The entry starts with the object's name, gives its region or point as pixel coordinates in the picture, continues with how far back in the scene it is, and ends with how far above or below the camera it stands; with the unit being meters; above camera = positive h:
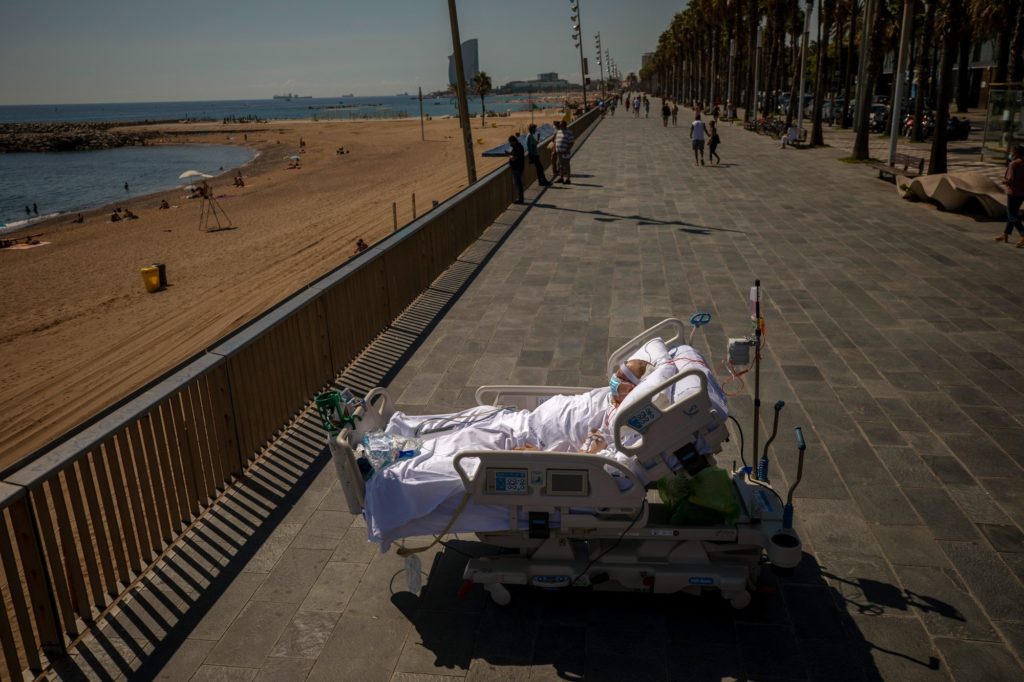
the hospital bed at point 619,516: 4.03 -2.22
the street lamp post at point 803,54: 33.66 +2.18
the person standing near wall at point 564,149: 21.58 -0.95
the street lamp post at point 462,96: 17.72 +0.63
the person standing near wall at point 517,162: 18.31 -1.09
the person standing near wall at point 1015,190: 13.16 -1.67
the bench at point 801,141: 32.55 -1.61
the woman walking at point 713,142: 25.99 -1.15
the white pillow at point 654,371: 3.99 -1.50
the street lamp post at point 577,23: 40.50 +4.92
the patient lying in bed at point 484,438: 4.18 -1.92
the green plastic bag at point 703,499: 4.19 -2.15
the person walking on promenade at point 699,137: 25.81 -0.97
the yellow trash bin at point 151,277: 18.11 -3.32
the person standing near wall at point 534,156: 20.81 -1.08
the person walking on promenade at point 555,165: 22.58 -1.46
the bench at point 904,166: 20.38 -1.92
